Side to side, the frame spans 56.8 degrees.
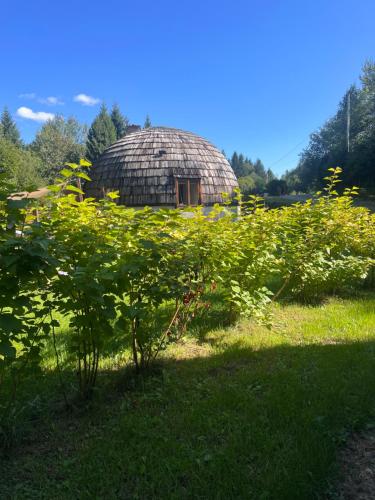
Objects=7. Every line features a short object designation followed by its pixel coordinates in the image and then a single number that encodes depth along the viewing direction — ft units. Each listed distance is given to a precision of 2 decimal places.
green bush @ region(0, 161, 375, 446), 6.42
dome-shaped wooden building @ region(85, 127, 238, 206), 48.55
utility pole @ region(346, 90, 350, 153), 108.37
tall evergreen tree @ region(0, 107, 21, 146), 220.84
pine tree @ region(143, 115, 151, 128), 217.15
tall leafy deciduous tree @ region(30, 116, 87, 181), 180.86
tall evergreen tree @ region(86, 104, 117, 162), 169.78
